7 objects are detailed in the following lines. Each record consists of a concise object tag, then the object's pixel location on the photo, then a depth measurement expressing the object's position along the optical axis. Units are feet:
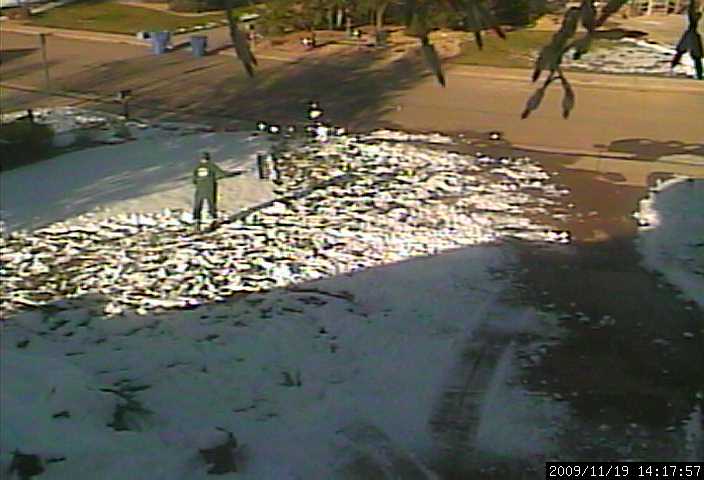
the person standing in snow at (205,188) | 39.73
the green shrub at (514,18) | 76.68
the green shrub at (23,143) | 49.34
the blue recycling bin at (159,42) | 80.07
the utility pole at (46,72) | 67.87
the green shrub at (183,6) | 97.66
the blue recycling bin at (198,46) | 77.51
